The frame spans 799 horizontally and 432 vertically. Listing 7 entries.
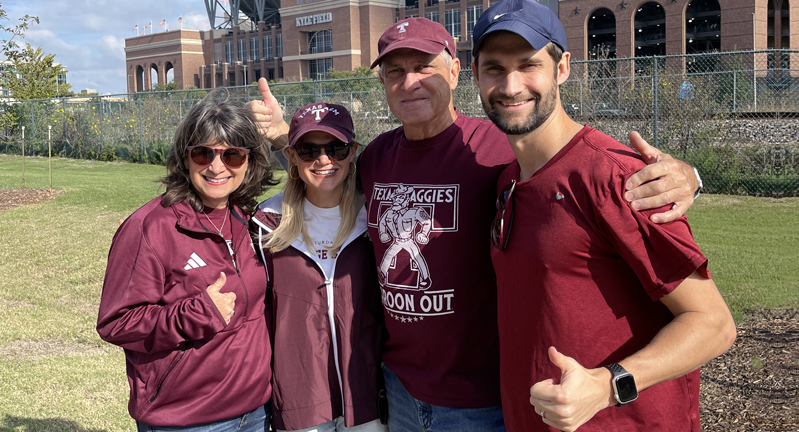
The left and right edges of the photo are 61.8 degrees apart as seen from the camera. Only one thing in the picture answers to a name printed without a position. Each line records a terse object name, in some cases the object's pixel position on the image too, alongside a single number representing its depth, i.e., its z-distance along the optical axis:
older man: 2.58
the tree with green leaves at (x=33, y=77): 33.94
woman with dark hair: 2.47
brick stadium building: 51.91
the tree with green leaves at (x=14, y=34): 16.31
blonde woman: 2.77
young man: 1.76
